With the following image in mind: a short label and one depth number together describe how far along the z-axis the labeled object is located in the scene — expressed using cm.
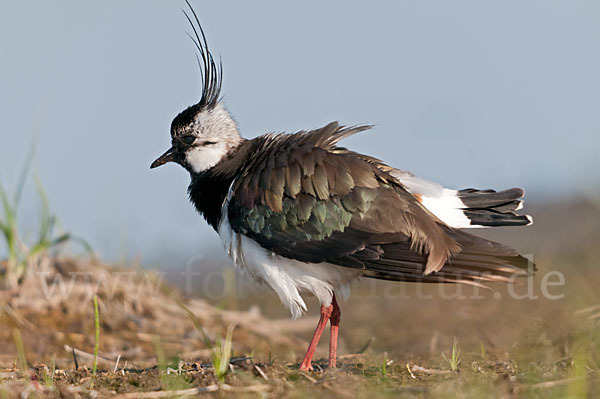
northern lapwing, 1048
